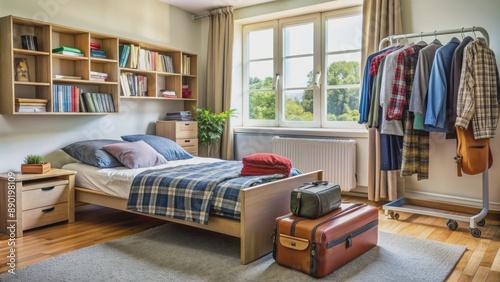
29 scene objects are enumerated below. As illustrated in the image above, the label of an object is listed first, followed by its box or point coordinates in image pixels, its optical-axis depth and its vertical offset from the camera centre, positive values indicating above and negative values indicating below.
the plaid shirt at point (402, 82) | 3.46 +0.40
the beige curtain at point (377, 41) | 4.18 +0.94
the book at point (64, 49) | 3.77 +0.75
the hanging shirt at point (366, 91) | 3.80 +0.35
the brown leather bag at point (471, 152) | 3.19 -0.19
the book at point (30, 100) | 3.48 +0.25
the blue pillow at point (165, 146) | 4.22 -0.18
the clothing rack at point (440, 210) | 3.34 -0.74
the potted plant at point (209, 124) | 5.16 +0.06
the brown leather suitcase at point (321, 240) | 2.41 -0.69
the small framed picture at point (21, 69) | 3.56 +0.53
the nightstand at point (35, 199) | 3.25 -0.59
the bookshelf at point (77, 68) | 3.50 +0.64
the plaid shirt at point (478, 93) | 3.12 +0.28
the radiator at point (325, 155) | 4.55 -0.31
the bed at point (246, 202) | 2.63 -0.55
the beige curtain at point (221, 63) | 5.39 +0.89
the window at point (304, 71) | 4.83 +0.74
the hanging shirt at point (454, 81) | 3.26 +0.38
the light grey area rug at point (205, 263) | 2.43 -0.87
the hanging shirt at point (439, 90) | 3.23 +0.31
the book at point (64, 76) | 3.79 +0.51
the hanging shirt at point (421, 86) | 3.34 +0.35
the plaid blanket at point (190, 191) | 2.79 -0.46
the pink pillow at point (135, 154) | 3.70 -0.23
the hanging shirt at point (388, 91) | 3.51 +0.33
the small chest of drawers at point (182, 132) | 4.83 -0.04
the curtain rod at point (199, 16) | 5.54 +1.54
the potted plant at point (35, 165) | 3.48 -0.31
